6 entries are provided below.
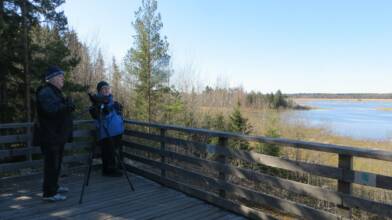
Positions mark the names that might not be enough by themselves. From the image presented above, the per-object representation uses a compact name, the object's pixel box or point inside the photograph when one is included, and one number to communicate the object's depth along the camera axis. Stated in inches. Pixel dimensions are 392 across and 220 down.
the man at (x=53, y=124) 141.6
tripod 168.7
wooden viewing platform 107.0
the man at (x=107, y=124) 174.9
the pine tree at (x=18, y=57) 295.9
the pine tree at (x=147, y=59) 542.3
